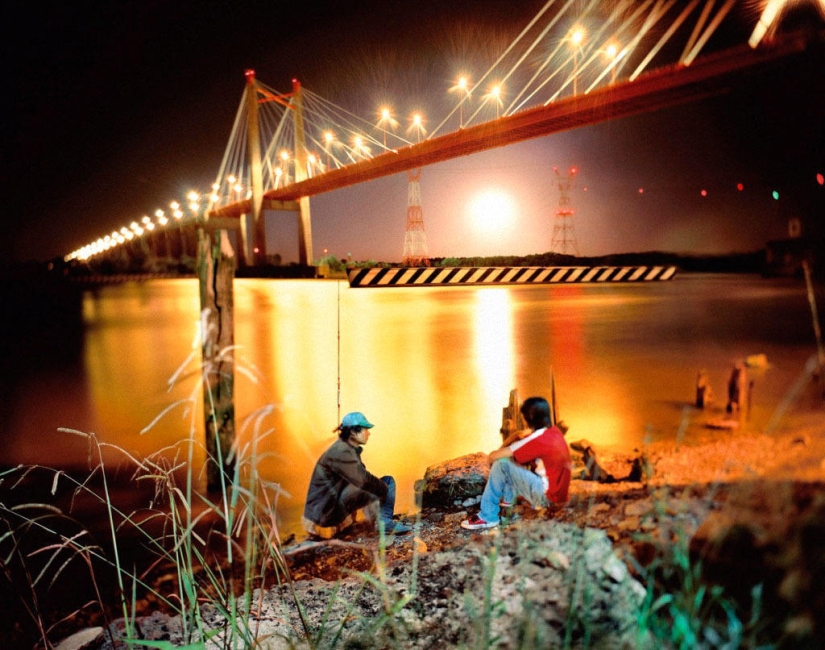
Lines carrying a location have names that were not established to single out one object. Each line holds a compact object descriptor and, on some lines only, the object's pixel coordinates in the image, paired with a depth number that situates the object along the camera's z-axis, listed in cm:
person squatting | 299
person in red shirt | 278
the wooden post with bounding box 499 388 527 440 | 419
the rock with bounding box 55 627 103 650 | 203
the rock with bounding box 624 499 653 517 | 220
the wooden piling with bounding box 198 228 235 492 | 372
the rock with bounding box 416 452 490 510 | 359
